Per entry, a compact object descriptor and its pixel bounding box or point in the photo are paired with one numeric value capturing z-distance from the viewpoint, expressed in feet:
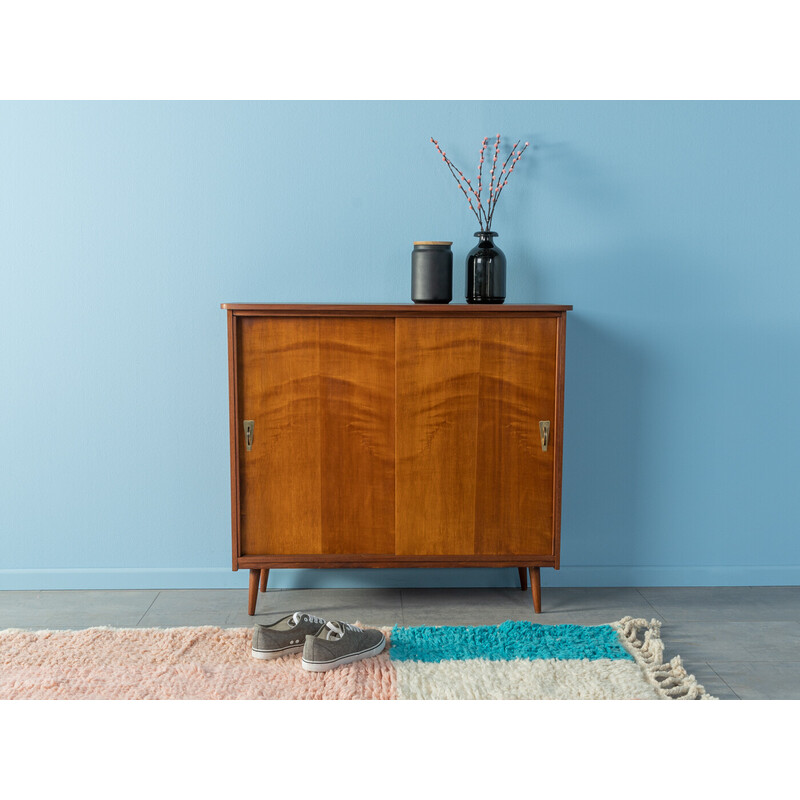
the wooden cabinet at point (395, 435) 7.46
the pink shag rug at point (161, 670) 6.26
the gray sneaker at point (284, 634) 6.93
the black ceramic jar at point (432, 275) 7.90
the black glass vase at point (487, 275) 8.00
